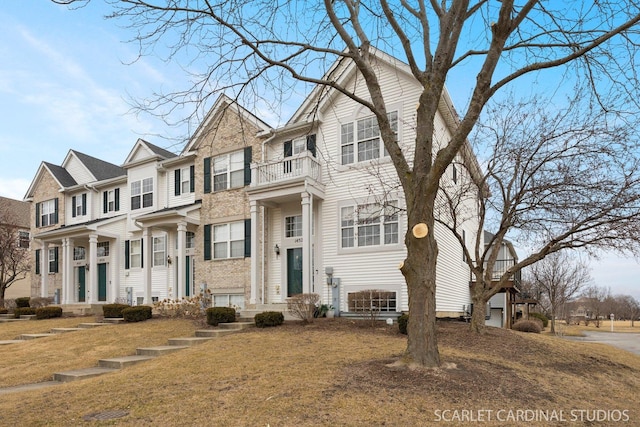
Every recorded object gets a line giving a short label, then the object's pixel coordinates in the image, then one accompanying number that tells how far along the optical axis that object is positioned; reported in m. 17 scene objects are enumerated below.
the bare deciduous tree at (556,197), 10.86
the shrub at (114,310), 17.75
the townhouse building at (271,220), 15.69
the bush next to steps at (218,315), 14.18
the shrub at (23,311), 21.62
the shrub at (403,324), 12.12
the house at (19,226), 34.31
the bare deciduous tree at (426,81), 7.35
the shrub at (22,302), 24.02
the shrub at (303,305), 14.05
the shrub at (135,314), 16.64
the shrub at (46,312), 20.38
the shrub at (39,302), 22.78
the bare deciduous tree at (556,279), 29.99
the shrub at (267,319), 13.80
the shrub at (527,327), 22.16
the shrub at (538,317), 35.62
